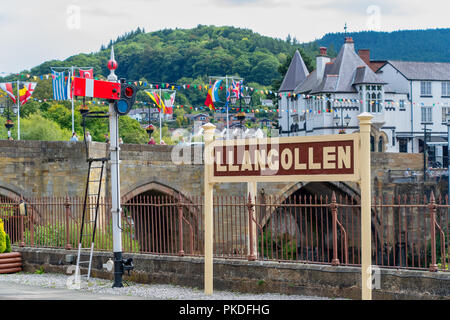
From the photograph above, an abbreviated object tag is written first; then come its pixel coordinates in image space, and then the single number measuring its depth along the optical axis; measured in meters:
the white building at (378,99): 60.06
